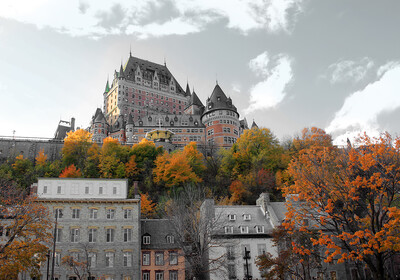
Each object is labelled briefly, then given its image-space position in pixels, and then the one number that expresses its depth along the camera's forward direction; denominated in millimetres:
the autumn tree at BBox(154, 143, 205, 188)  68562
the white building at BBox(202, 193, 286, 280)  43844
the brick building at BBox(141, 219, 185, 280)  46031
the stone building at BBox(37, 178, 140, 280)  44656
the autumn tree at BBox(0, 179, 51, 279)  26922
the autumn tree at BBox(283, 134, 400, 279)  19344
